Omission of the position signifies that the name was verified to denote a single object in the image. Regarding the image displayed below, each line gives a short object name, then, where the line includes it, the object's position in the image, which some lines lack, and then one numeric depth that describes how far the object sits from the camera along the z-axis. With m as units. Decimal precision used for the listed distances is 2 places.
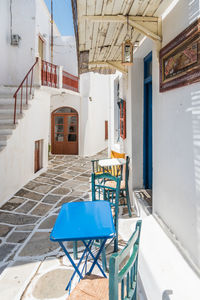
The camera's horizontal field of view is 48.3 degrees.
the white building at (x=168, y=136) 2.27
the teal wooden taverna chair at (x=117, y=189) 3.09
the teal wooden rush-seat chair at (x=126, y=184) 4.84
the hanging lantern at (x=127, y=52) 3.63
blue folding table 2.18
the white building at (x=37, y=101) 6.87
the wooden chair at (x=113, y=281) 1.25
